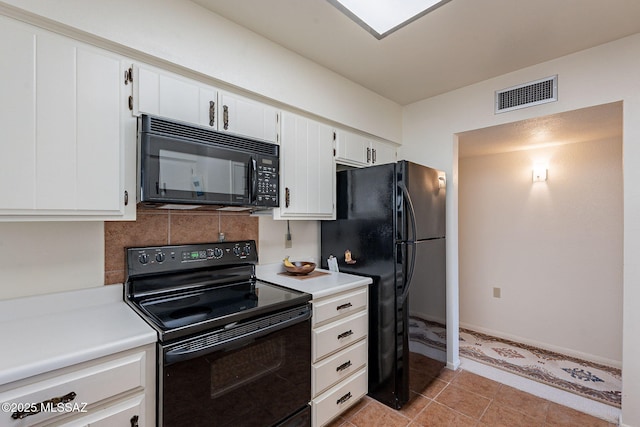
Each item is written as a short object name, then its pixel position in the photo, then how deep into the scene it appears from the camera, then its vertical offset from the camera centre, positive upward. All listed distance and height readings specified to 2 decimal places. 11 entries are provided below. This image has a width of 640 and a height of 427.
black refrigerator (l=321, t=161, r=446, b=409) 2.12 -0.33
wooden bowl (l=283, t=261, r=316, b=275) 2.20 -0.41
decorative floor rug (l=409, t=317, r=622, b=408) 2.32 -1.38
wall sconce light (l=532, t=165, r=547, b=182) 3.10 +0.41
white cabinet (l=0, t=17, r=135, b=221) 1.15 +0.35
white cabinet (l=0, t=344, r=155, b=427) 0.93 -0.62
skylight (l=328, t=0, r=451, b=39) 1.41 +0.97
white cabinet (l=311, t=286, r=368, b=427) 1.82 -0.92
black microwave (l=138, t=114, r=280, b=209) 1.40 +0.24
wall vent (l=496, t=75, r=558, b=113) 2.19 +0.90
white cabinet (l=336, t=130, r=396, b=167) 2.49 +0.56
